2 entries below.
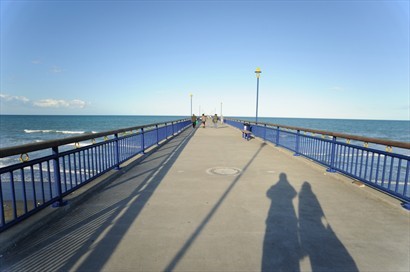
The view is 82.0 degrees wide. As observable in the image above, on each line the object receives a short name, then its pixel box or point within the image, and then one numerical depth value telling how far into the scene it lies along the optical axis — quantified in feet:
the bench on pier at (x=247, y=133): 53.89
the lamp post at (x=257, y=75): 61.26
